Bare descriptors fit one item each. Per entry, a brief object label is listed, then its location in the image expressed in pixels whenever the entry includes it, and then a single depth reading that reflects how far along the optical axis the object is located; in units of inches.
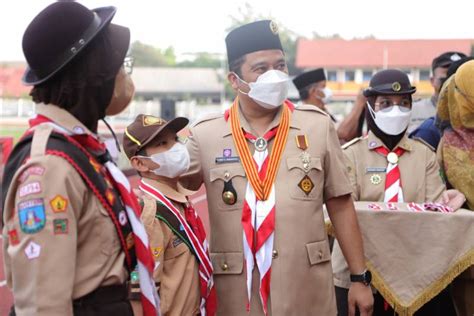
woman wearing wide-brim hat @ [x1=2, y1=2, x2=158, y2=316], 74.7
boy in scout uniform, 117.8
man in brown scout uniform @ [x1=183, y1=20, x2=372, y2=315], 121.3
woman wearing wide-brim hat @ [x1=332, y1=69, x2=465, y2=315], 154.1
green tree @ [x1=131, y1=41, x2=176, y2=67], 2819.9
